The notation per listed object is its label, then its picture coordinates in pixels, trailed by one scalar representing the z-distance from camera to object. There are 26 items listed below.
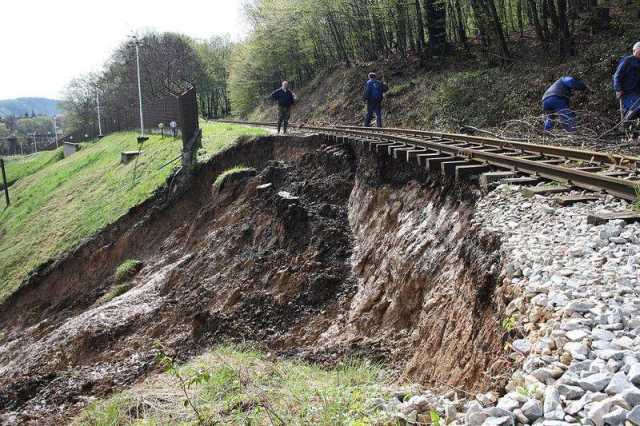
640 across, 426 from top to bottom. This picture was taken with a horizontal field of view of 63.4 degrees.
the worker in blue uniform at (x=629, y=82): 9.89
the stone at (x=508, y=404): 2.98
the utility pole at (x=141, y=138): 34.41
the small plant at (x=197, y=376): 4.72
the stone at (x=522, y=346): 3.59
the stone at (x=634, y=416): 2.52
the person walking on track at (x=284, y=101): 17.28
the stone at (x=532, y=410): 2.85
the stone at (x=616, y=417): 2.56
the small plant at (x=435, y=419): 3.11
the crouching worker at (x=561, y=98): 11.37
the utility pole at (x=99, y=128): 64.15
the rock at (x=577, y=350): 3.15
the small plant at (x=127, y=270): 15.05
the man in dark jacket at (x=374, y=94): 17.03
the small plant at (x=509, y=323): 4.05
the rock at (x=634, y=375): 2.81
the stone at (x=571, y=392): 2.86
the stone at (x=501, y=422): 2.84
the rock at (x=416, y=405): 3.54
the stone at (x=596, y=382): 2.85
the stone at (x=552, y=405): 2.75
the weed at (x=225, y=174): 15.66
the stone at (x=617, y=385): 2.77
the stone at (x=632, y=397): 2.66
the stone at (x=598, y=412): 2.60
